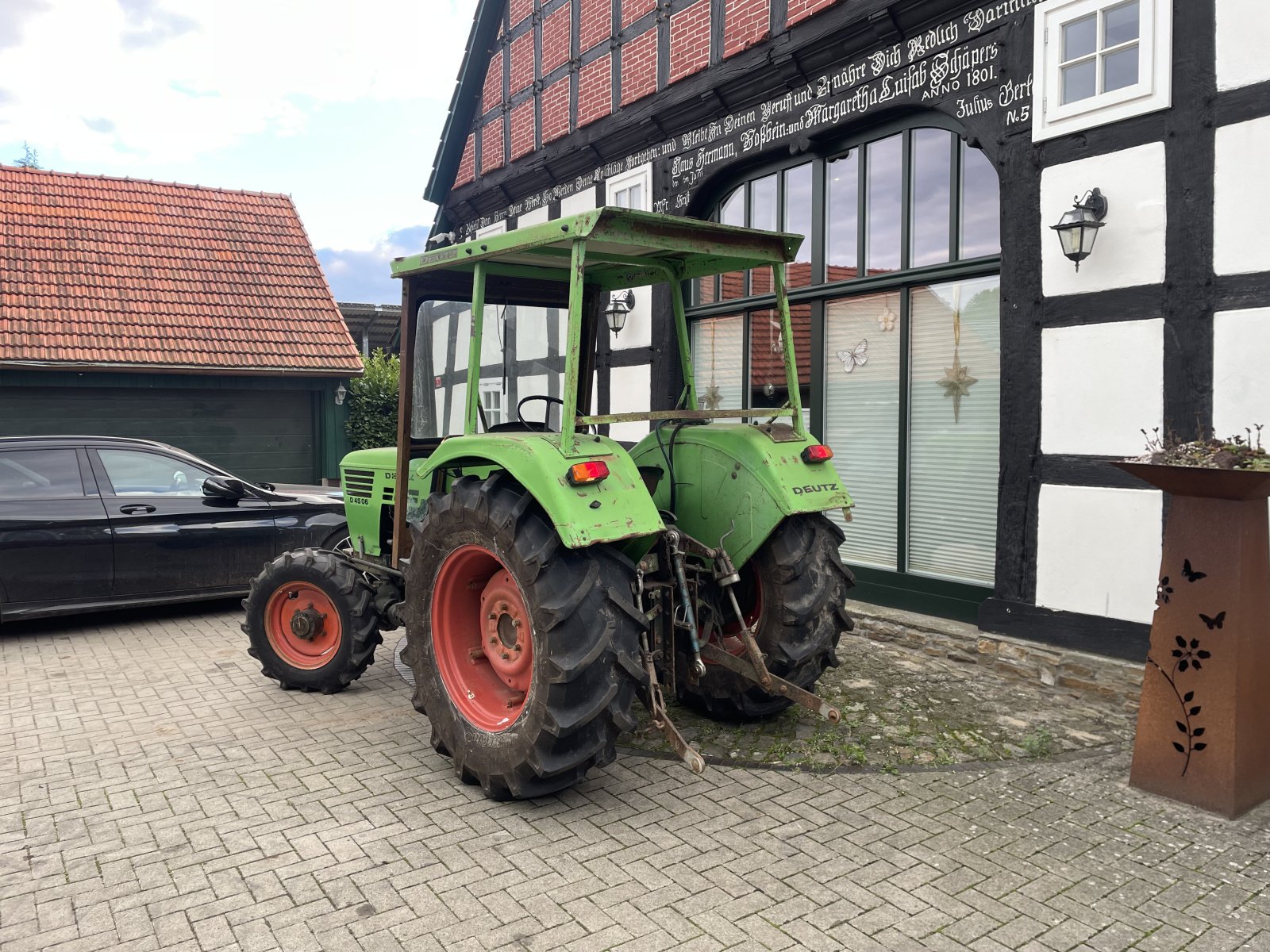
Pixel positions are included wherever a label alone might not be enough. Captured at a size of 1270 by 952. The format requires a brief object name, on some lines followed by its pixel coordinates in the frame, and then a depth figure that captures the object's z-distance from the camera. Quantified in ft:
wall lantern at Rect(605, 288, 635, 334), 31.53
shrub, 51.22
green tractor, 12.46
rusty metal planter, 12.78
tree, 170.81
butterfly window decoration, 24.53
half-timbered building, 16.80
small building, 41.83
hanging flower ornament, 23.77
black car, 23.30
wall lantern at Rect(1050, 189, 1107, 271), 18.17
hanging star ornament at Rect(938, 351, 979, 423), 22.00
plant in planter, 12.62
